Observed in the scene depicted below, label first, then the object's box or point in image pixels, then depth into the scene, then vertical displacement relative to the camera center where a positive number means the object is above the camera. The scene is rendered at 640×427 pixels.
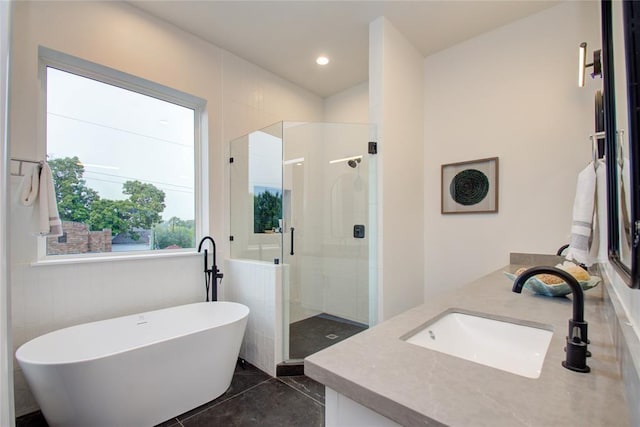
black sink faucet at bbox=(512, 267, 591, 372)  0.73 -0.29
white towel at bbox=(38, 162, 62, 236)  1.84 +0.09
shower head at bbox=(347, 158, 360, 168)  2.91 +0.58
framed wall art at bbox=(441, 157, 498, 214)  2.71 +0.31
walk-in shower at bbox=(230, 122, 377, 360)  2.78 +0.02
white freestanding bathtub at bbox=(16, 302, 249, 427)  1.52 -0.88
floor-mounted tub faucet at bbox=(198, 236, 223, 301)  2.70 -0.51
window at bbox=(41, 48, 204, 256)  2.17 +0.53
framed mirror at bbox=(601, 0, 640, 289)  0.43 +0.18
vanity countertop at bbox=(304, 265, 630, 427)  0.57 -0.38
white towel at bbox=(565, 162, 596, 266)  1.10 -0.01
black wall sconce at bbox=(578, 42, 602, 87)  1.48 +0.88
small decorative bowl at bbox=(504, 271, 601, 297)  1.41 -0.35
